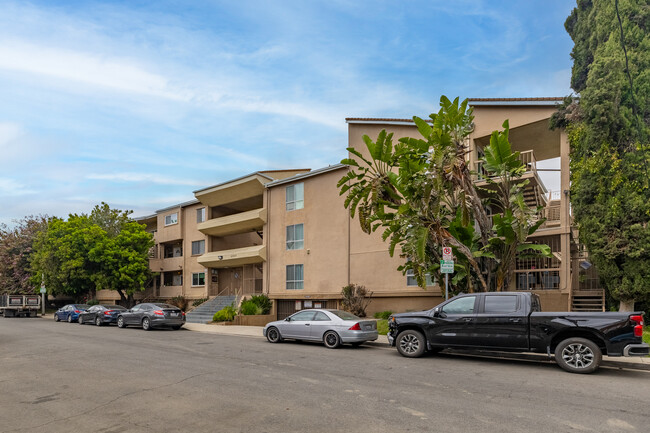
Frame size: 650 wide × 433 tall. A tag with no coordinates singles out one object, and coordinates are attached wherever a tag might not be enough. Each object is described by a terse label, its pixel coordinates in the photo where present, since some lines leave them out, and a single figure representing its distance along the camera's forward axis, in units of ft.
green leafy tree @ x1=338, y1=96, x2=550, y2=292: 51.60
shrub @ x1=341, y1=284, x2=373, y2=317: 75.10
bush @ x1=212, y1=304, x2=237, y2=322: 84.60
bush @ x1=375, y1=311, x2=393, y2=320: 72.13
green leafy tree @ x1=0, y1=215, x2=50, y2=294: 143.07
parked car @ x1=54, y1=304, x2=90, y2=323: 99.50
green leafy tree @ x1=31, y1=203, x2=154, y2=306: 112.88
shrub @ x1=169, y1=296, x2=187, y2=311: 116.16
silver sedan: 47.78
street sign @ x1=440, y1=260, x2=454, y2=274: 46.70
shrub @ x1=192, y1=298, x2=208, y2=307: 110.32
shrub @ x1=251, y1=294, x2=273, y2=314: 91.30
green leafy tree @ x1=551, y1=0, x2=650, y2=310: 52.80
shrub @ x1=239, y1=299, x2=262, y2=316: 87.45
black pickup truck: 32.58
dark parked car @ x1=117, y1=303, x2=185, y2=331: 75.25
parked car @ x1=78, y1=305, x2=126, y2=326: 88.74
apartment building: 66.90
